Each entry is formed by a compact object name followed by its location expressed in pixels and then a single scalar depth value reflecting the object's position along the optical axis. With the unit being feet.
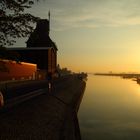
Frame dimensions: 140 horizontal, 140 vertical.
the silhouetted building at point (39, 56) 139.26
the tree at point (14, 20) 24.43
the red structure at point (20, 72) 84.55
